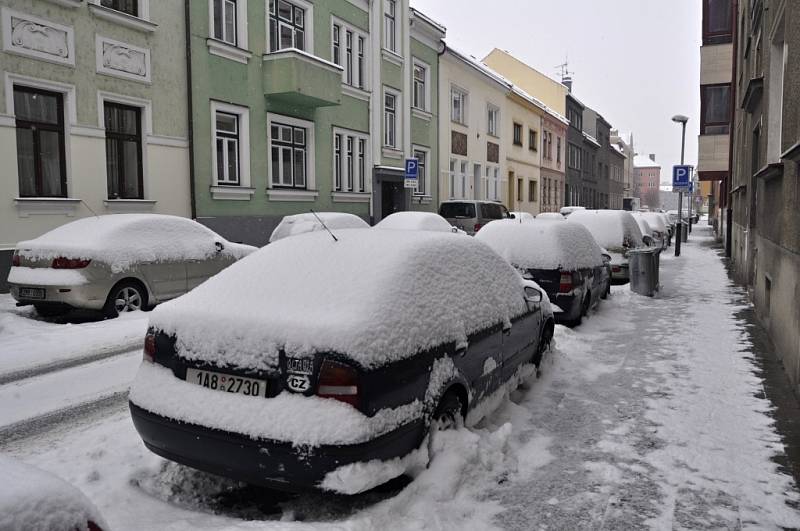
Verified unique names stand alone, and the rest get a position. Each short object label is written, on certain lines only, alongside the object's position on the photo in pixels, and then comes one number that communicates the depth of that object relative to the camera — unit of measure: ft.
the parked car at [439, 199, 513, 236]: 76.02
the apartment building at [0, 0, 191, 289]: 37.40
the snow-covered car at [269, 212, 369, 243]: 46.78
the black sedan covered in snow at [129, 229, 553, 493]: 10.66
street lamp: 90.63
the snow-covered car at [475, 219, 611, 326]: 28.12
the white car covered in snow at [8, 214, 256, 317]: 27.84
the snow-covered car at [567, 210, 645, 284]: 45.16
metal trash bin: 39.70
